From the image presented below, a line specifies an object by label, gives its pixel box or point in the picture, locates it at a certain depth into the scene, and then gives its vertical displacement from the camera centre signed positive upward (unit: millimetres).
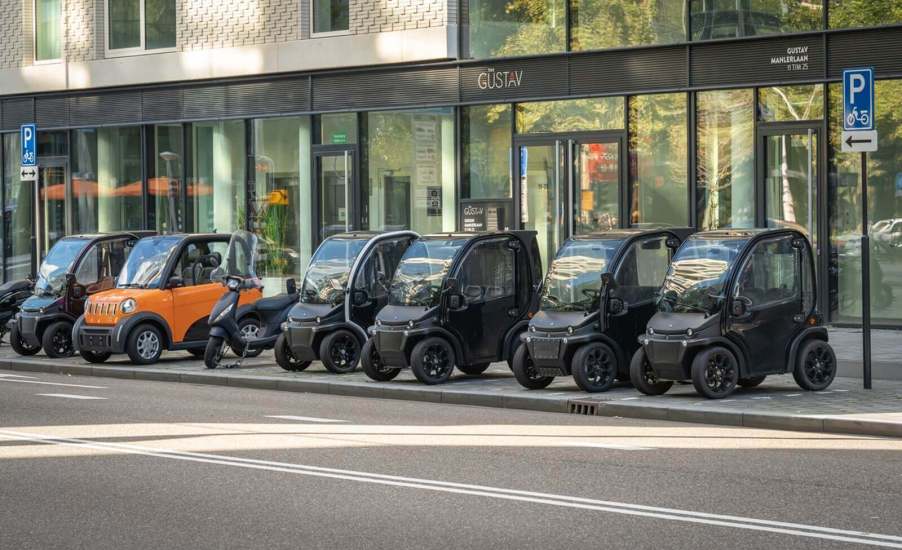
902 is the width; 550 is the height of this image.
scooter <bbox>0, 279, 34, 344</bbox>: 23297 -780
